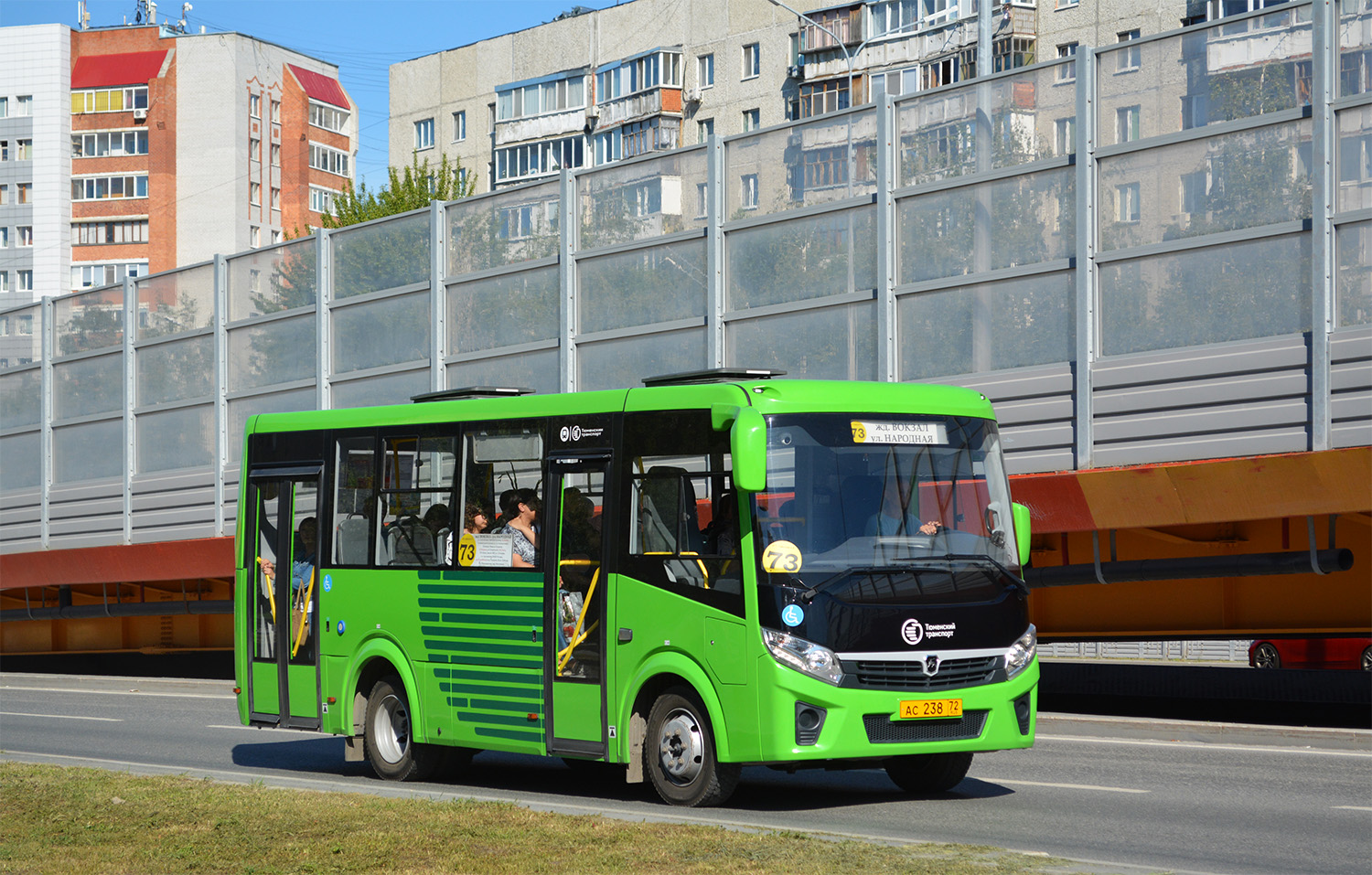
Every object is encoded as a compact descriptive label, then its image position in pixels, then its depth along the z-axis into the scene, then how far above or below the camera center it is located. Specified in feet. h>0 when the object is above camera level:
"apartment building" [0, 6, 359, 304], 342.23 +65.45
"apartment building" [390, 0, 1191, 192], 198.59 +55.09
